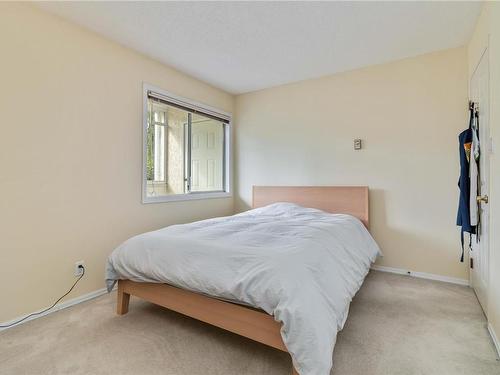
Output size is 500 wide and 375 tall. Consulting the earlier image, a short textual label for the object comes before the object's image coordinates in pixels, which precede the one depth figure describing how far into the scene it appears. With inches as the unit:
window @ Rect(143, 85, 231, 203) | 131.1
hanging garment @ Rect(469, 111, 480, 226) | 82.7
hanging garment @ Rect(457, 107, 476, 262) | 85.1
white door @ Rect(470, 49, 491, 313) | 77.3
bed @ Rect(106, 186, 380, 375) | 50.4
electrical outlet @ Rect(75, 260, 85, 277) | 93.4
